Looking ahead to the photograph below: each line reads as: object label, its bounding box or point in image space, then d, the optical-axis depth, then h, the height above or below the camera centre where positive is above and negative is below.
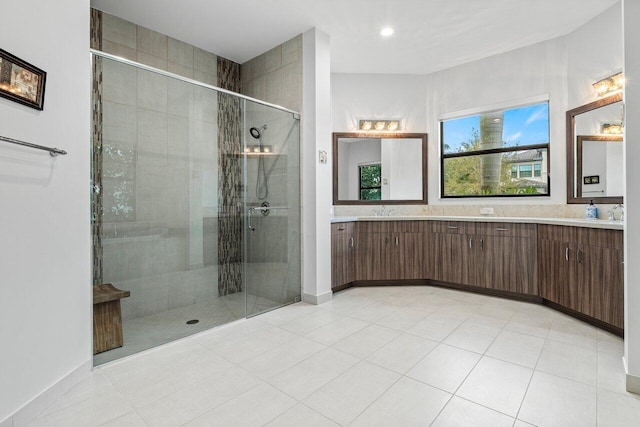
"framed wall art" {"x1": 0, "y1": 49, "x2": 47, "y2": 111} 1.47 +0.65
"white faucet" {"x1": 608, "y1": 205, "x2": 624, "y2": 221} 3.01 +0.01
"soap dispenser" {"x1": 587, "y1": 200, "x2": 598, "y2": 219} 3.21 +0.02
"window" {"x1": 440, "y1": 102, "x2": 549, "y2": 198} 3.89 +0.78
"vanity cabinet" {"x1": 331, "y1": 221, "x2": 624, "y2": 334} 2.66 -0.47
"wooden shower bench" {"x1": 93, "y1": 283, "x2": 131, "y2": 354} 2.23 -0.70
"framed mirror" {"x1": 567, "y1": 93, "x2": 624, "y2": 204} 3.07 +0.62
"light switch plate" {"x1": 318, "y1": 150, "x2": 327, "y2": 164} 3.51 +0.64
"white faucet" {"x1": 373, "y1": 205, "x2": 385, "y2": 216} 4.57 +0.06
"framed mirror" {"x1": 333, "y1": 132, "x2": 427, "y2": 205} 4.50 +0.65
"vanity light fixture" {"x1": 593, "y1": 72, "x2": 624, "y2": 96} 3.01 +1.22
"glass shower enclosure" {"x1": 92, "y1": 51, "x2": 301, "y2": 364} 2.30 +0.12
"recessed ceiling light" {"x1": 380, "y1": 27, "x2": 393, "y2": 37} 3.41 +1.93
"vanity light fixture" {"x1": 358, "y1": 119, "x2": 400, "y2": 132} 4.55 +1.26
